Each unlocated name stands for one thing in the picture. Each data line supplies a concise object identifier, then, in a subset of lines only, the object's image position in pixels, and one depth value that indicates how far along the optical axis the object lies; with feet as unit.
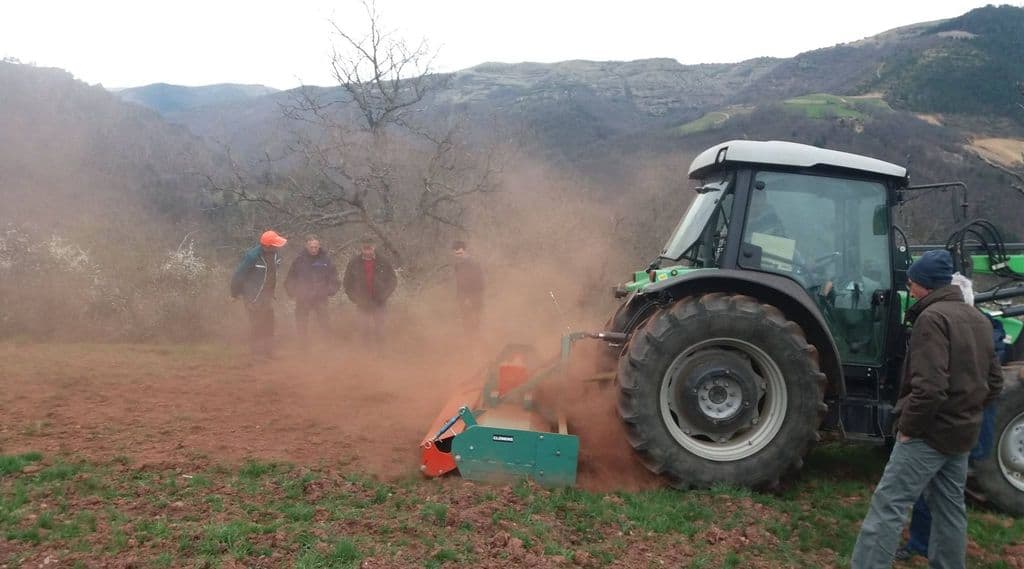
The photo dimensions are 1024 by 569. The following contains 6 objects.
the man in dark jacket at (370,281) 29.17
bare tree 42.80
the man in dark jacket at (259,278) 26.40
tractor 13.76
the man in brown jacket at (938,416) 9.88
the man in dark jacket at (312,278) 28.37
